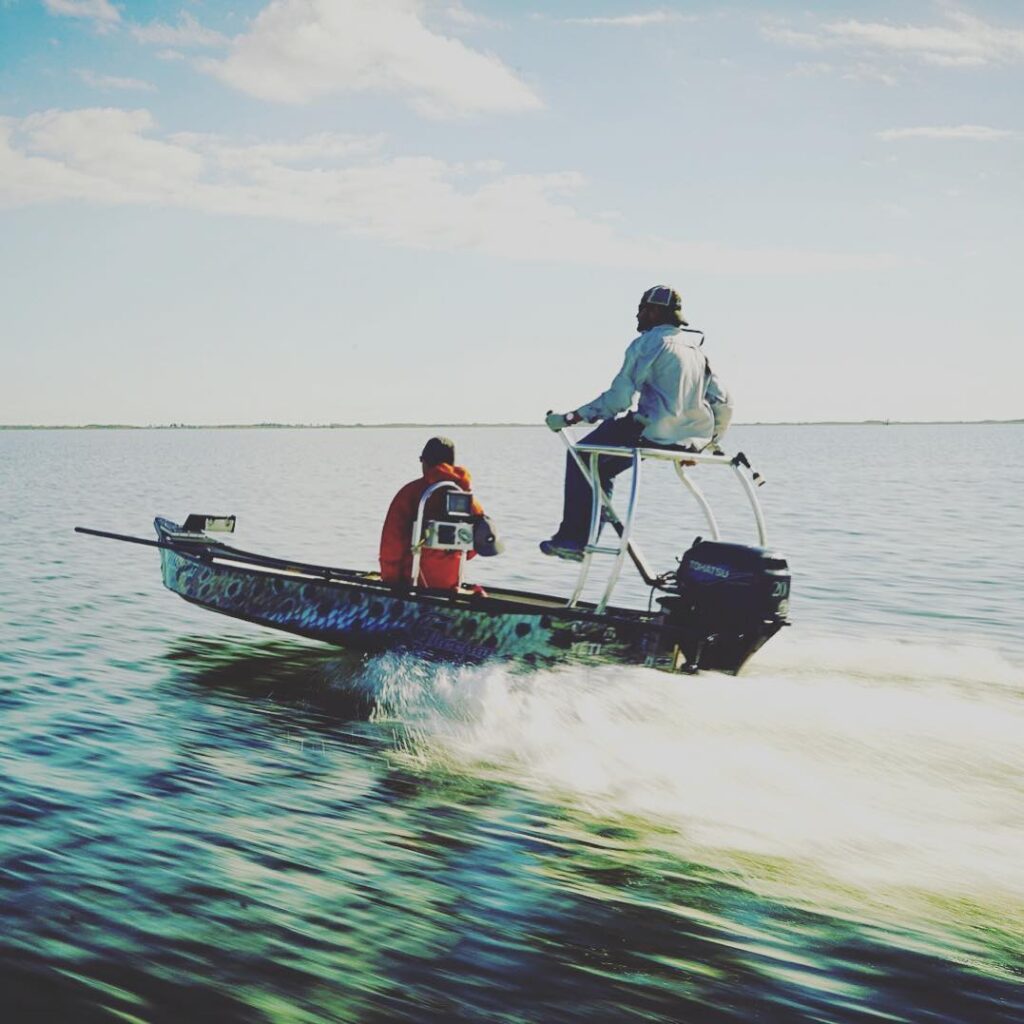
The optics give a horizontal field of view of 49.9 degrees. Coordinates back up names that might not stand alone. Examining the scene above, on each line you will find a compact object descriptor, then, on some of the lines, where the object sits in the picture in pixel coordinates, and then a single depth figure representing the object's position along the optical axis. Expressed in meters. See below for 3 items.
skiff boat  7.35
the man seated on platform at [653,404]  7.55
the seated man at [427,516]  8.45
